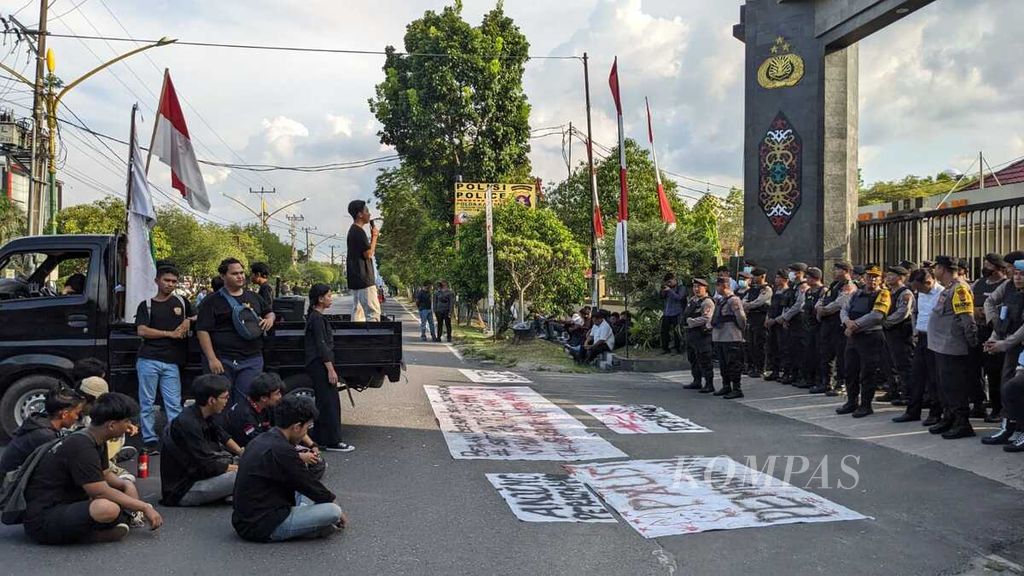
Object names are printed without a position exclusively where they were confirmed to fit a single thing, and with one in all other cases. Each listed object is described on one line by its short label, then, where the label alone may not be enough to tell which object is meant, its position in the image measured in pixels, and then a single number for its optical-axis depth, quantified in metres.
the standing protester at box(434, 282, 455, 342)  24.62
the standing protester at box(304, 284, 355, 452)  8.37
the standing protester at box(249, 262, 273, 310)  9.00
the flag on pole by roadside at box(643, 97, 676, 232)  22.31
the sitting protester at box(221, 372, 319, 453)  6.69
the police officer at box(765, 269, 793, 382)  13.38
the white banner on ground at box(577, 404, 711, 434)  9.99
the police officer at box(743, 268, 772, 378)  14.03
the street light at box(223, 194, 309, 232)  82.27
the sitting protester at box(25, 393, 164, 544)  5.27
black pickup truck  8.57
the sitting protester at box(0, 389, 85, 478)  5.62
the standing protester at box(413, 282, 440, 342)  25.69
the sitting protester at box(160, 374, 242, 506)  6.27
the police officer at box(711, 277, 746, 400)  12.59
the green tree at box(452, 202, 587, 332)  26.61
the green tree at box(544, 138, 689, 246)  38.66
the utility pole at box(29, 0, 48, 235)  22.59
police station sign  31.41
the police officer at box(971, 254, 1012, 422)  9.33
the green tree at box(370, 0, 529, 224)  32.22
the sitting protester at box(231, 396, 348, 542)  5.41
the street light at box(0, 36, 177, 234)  21.45
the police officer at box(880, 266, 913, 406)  10.44
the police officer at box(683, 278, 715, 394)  13.13
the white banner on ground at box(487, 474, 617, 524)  6.26
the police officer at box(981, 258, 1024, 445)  8.34
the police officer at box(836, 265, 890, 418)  10.34
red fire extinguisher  7.07
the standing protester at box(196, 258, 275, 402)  8.05
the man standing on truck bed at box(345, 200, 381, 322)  9.71
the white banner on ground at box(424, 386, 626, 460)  8.57
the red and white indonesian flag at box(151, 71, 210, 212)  11.67
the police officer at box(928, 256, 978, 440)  8.84
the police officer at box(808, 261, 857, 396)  11.45
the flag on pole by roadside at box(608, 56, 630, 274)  17.23
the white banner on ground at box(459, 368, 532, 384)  14.67
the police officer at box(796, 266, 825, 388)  12.30
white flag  9.12
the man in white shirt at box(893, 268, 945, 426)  9.68
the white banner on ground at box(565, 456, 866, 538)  6.10
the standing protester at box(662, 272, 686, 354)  16.75
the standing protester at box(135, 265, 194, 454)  8.04
